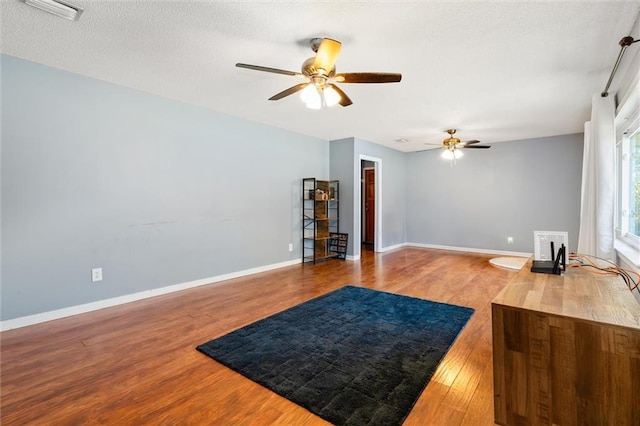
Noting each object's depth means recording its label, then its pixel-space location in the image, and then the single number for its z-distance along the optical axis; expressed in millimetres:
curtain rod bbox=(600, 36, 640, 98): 2022
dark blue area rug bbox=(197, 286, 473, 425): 1656
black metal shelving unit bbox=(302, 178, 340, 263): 5371
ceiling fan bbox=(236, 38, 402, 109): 2104
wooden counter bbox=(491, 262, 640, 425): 1142
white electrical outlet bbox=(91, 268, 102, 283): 3030
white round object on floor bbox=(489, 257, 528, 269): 4875
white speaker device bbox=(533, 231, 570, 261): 1974
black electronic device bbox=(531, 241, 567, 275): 1852
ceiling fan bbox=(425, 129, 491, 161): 5051
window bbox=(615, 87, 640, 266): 2693
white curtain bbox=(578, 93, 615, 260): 2717
